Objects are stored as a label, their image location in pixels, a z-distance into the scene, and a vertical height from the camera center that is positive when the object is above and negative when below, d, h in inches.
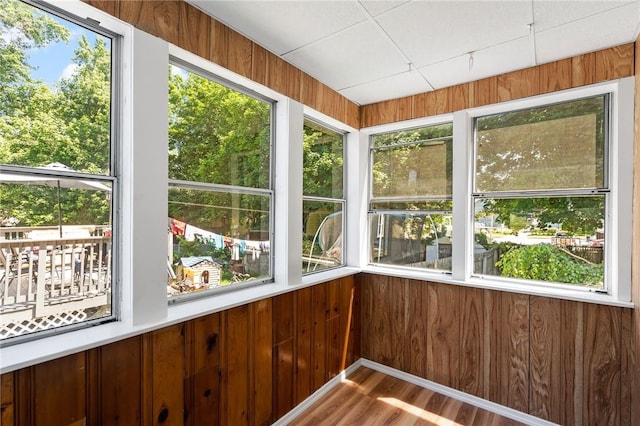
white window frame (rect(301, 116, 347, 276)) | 128.4 +6.1
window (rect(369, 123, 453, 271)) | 116.3 +5.6
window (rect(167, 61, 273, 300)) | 73.7 +6.9
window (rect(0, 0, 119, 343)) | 51.3 +6.8
